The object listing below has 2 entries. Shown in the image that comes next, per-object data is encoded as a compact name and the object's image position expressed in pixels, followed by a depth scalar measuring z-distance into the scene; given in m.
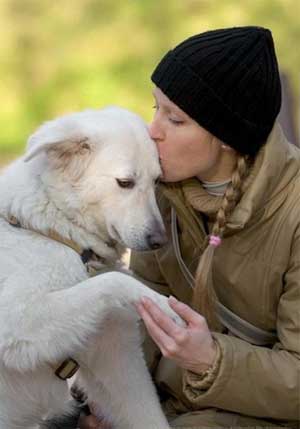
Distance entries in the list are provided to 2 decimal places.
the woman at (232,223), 5.13
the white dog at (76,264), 4.98
